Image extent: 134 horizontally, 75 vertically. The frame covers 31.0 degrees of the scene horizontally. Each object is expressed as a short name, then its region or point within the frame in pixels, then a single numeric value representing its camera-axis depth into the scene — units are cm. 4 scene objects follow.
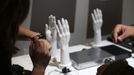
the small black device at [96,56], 144
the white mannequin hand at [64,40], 143
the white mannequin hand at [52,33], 150
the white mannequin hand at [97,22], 171
